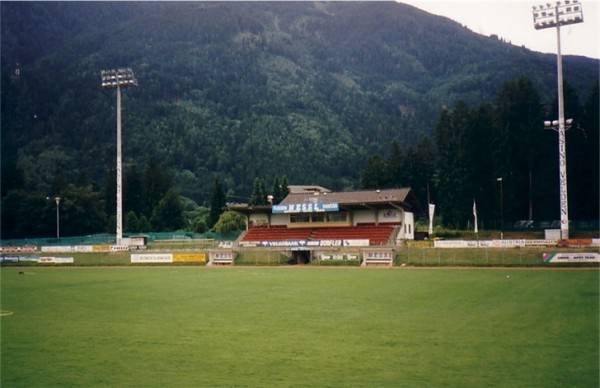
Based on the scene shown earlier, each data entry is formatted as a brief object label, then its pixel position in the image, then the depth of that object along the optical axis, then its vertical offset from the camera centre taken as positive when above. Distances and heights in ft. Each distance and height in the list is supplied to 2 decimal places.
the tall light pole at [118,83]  193.98 +49.38
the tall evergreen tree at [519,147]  220.84 +27.02
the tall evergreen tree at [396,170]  282.15 +23.72
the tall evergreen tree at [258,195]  340.39 +15.08
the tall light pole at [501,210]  211.25 +2.20
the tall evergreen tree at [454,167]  229.45 +21.13
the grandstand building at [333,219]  184.14 -0.35
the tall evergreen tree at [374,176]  286.05 +21.40
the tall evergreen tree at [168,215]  329.31 +3.45
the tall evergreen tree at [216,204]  325.83 +9.55
